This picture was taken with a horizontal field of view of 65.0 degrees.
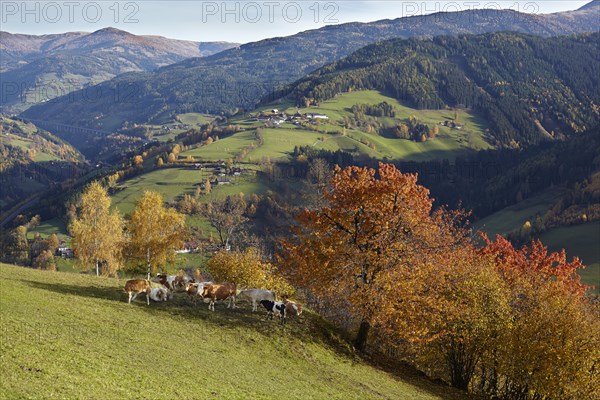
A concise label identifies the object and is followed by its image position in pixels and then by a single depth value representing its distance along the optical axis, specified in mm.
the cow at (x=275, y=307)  43750
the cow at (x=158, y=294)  43406
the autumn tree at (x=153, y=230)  73250
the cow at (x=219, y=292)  44344
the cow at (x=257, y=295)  45531
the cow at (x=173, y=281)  47844
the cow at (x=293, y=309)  46844
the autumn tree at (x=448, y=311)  41594
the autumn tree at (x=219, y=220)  103806
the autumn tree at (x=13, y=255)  190212
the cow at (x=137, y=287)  42094
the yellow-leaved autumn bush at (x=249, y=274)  59188
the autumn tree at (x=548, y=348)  37344
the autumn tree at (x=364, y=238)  43125
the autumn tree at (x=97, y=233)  81062
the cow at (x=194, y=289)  44688
